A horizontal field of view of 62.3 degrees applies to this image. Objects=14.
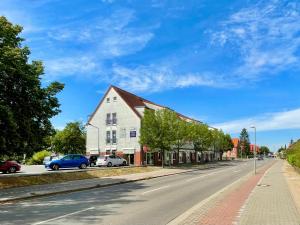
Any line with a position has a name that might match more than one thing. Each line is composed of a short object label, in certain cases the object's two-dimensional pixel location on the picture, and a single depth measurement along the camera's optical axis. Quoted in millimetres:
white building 39477
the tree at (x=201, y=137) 44372
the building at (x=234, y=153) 102160
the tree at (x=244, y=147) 99963
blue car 26384
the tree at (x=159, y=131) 33281
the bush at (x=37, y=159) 43868
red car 24403
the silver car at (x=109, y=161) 32783
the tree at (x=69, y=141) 50430
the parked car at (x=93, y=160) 36338
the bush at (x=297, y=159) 19084
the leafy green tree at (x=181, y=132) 34427
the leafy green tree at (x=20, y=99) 14473
